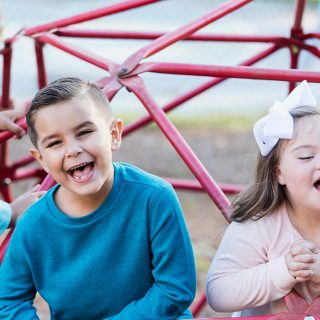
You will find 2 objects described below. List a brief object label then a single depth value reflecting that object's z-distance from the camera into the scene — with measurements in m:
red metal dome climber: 3.07
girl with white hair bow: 2.75
